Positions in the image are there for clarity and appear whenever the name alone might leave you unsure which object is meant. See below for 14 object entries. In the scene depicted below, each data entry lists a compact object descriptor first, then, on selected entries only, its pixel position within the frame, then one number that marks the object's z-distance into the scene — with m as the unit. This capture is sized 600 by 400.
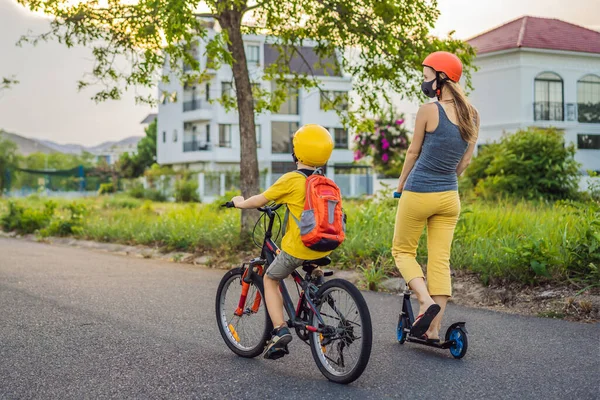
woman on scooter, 5.19
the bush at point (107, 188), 48.33
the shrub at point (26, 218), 19.39
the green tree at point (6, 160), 44.19
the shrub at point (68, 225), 17.66
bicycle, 4.49
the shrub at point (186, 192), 41.41
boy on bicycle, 4.78
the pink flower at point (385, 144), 27.09
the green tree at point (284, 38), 11.46
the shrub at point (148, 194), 43.41
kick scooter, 5.25
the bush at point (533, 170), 16.61
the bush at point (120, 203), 28.47
